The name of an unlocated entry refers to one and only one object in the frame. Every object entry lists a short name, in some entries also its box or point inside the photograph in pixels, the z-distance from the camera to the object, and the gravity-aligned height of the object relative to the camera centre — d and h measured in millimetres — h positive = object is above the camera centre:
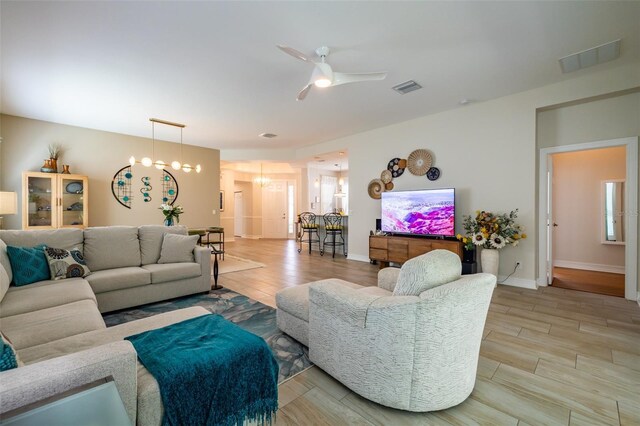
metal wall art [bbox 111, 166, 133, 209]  6117 +566
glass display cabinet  4906 +205
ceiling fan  2658 +1340
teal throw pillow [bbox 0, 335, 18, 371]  950 -523
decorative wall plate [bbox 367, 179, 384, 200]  5742 +462
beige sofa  904 -720
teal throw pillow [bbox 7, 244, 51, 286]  2654 -532
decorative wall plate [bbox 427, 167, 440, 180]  4883 +661
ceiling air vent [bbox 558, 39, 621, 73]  2859 +1696
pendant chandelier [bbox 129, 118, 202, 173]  4910 +1718
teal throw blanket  1201 -766
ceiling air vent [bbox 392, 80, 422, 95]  3688 +1710
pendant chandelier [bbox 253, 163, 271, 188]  10281 +1178
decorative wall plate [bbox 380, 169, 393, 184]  5566 +693
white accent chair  1524 -741
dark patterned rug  2162 -1165
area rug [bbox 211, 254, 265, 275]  5215 -1109
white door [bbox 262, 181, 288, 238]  10961 -19
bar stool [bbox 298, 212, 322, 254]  7391 -395
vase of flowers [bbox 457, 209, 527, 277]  3979 -374
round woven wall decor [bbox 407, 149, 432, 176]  5008 +905
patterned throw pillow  2871 -567
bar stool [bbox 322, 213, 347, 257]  6859 -467
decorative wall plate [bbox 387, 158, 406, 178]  5410 +852
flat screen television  4520 -35
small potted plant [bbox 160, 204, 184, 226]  4691 -35
